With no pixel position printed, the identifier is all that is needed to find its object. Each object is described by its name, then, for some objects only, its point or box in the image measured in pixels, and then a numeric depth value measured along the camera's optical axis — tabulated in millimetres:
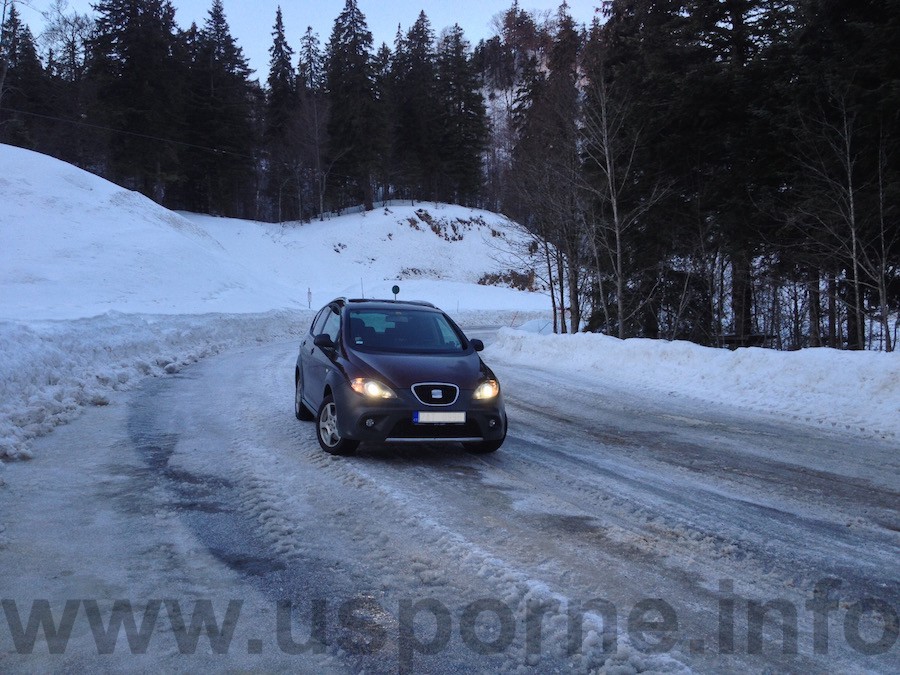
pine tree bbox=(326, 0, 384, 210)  57875
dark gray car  6004
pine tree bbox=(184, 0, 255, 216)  53781
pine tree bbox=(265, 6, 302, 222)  58062
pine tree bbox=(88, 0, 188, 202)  46281
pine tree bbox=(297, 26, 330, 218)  56906
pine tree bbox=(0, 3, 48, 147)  44750
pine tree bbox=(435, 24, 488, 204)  66688
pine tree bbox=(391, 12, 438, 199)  64188
